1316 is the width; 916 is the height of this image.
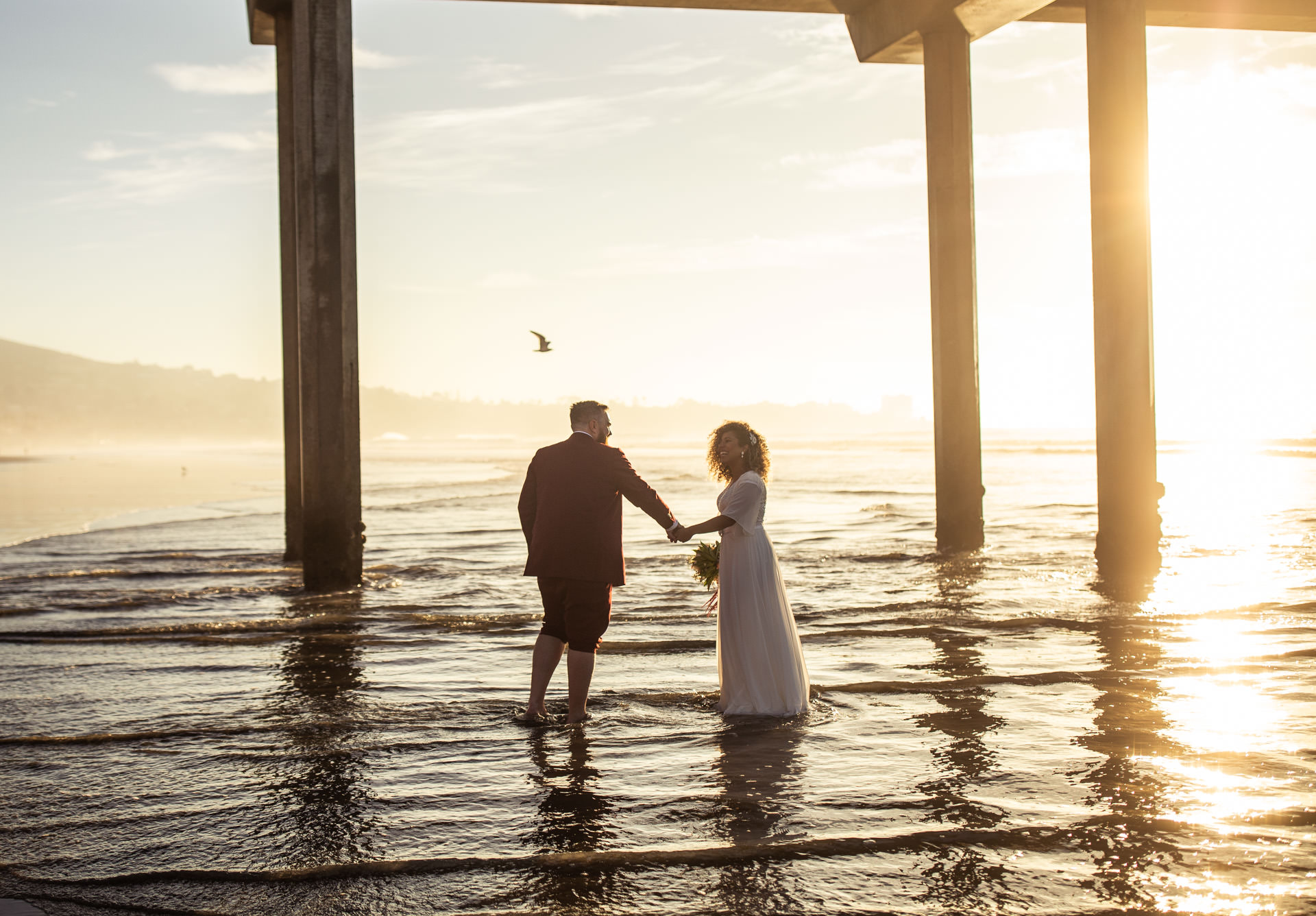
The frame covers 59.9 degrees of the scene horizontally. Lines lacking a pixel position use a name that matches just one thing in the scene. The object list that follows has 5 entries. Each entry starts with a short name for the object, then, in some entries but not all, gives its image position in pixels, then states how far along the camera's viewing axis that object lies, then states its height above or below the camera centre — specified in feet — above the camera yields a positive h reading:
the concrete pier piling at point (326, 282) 37.24 +5.83
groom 19.99 -1.65
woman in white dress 19.97 -2.76
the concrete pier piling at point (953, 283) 45.16 +6.30
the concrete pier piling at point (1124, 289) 37.91 +4.95
